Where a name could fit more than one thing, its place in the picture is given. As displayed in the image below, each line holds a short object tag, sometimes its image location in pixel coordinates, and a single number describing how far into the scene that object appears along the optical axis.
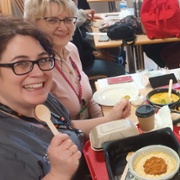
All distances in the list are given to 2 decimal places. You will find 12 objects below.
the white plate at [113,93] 1.37
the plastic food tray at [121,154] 0.88
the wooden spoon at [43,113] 0.95
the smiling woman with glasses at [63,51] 1.39
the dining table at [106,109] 0.91
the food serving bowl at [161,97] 1.24
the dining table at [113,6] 4.37
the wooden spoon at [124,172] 0.82
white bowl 0.76
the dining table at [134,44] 2.21
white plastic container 0.94
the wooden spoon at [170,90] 1.28
